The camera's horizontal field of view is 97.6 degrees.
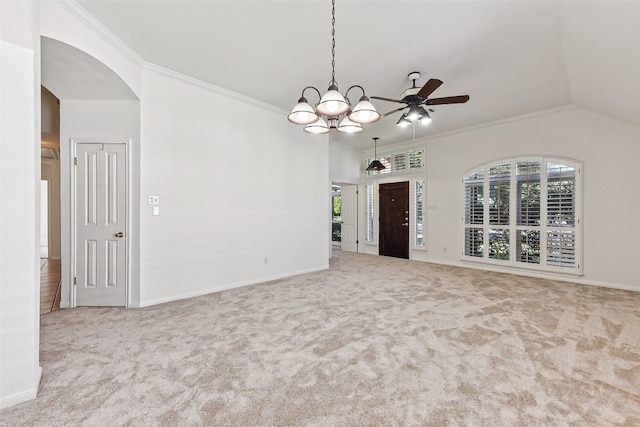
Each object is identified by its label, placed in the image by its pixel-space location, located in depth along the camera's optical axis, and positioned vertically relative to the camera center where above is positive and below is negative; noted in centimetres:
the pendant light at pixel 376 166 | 695 +112
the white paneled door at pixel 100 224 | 361 -17
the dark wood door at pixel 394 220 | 740 -23
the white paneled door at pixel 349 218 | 857 -22
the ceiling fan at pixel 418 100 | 350 +143
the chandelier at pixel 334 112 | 231 +88
